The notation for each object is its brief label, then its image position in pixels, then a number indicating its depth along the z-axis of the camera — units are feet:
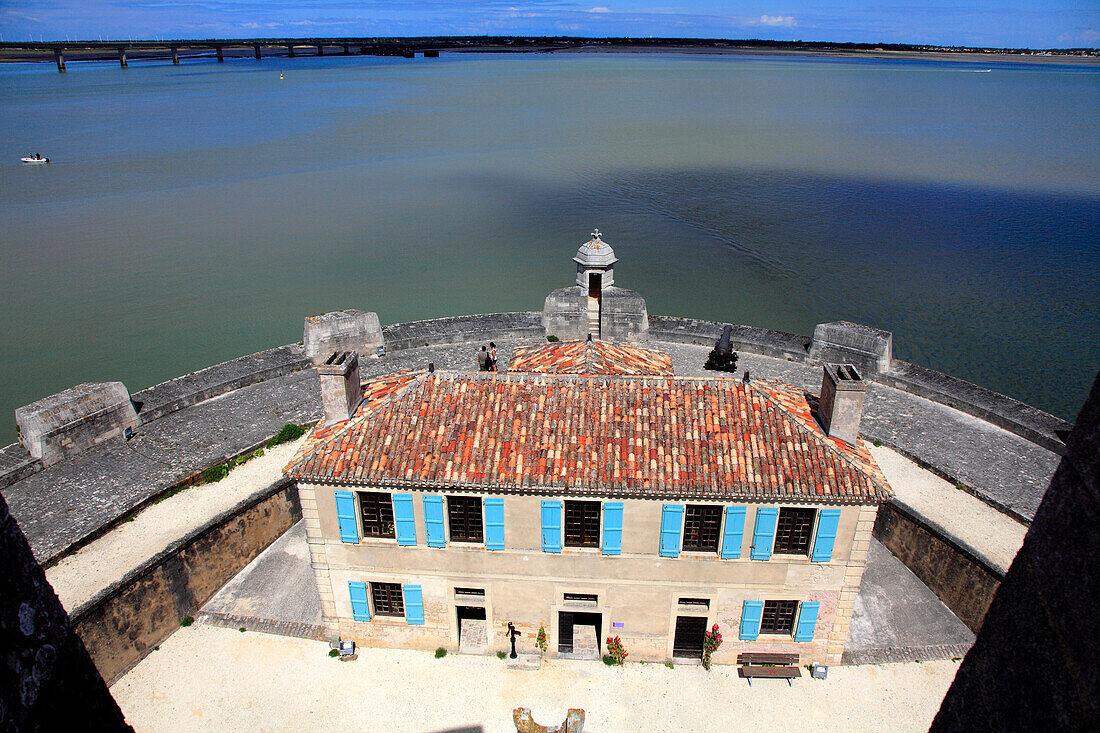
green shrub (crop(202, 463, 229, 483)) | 71.46
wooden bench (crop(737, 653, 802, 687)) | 55.62
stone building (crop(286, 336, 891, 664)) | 51.26
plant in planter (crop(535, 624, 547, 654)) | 57.41
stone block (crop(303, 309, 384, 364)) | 94.58
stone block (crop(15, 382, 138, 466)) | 70.74
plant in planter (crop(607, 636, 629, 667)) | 57.11
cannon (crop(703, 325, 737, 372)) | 90.79
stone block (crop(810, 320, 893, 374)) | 89.76
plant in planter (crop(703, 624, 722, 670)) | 55.88
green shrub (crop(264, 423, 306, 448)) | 77.66
